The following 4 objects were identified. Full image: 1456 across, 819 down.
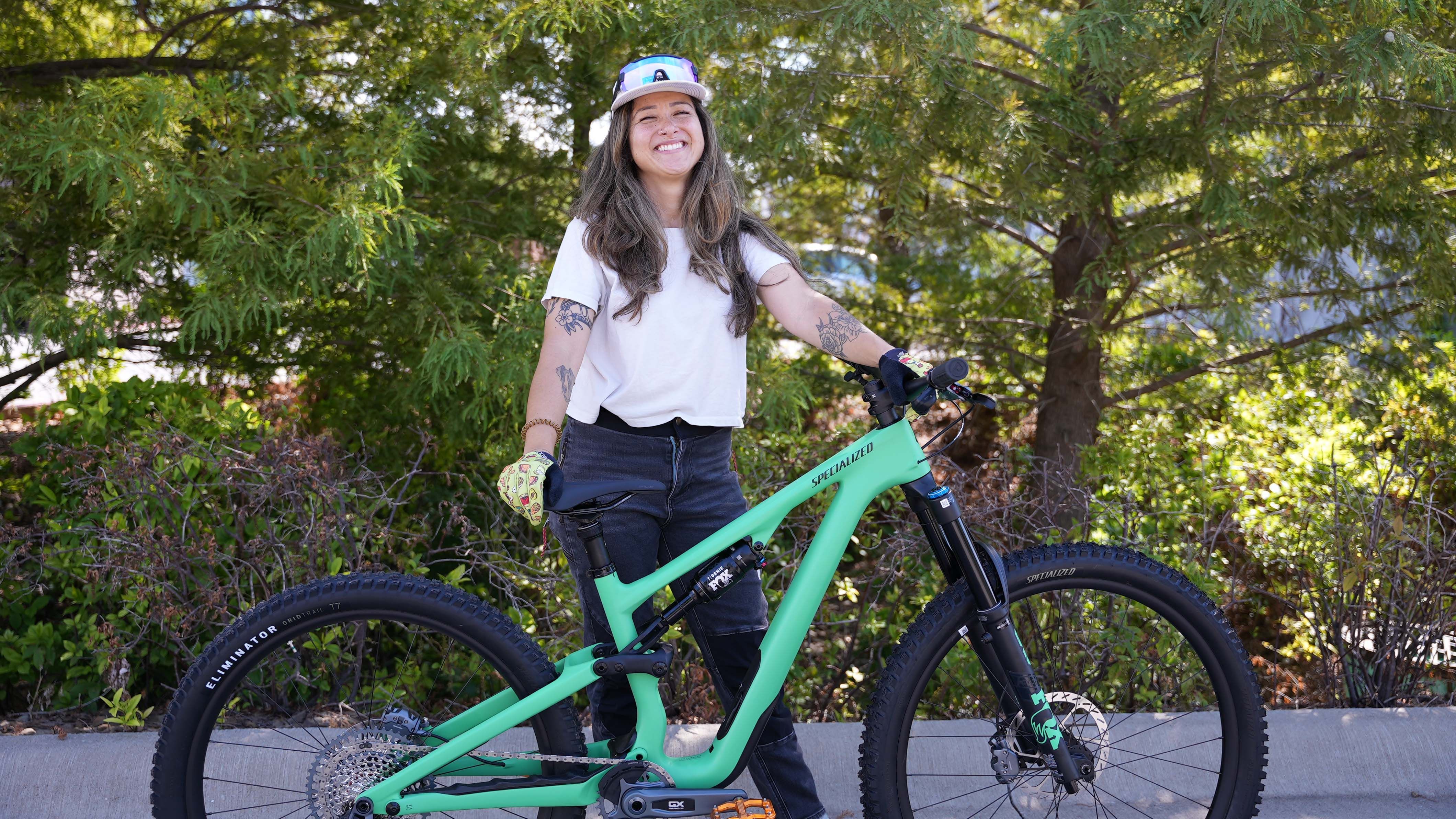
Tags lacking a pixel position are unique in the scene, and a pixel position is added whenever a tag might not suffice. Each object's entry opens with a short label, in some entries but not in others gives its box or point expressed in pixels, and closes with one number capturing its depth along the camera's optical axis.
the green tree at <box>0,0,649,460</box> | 3.63
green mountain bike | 2.44
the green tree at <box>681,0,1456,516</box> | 3.58
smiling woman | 2.53
